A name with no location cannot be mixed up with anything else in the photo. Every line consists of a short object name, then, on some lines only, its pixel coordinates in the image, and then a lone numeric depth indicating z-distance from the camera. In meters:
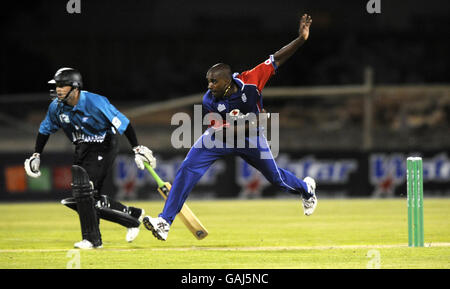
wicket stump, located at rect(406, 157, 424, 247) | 16.61
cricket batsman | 17.55
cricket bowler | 17.11
